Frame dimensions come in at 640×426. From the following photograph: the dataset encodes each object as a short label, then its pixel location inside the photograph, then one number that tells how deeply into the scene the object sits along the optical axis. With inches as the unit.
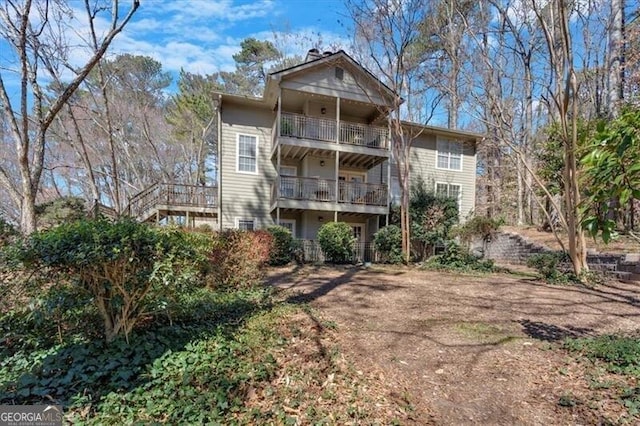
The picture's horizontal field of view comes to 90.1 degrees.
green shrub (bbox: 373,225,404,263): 538.1
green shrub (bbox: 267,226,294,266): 455.2
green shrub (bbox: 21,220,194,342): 130.6
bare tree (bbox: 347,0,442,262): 490.6
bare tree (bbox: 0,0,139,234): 284.8
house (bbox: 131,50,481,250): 540.4
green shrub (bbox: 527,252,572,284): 359.9
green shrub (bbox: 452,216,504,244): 571.5
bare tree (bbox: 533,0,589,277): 326.0
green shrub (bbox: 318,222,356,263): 513.7
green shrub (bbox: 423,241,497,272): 463.8
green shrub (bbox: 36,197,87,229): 518.3
